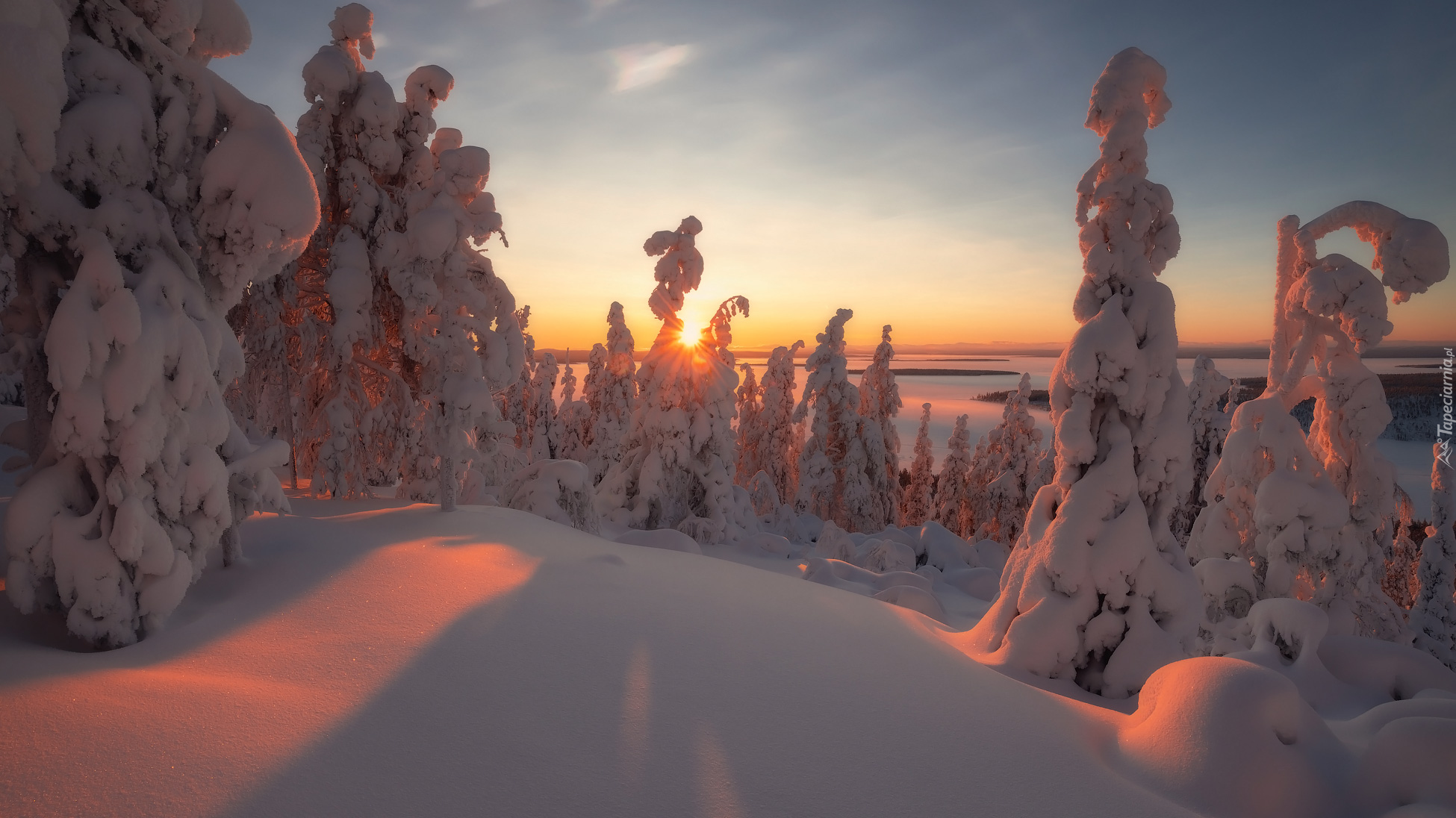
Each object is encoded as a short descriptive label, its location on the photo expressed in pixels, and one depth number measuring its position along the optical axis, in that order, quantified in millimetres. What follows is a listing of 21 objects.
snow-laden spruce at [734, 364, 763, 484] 37250
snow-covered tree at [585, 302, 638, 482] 29953
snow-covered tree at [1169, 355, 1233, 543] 25141
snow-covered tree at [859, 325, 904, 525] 29922
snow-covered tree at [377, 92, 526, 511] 9930
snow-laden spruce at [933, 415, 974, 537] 31578
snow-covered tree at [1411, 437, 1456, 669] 11680
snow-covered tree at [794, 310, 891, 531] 27234
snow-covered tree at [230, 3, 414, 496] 10570
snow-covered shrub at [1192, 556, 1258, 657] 8672
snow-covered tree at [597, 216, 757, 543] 17328
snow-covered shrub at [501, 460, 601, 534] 11781
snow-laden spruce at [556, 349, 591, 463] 35562
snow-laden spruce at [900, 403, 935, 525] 36250
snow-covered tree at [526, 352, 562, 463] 36656
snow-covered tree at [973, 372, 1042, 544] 27828
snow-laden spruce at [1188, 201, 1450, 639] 8805
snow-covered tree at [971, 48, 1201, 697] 6379
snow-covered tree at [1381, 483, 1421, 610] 16391
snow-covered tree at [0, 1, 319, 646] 3912
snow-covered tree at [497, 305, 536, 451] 39688
